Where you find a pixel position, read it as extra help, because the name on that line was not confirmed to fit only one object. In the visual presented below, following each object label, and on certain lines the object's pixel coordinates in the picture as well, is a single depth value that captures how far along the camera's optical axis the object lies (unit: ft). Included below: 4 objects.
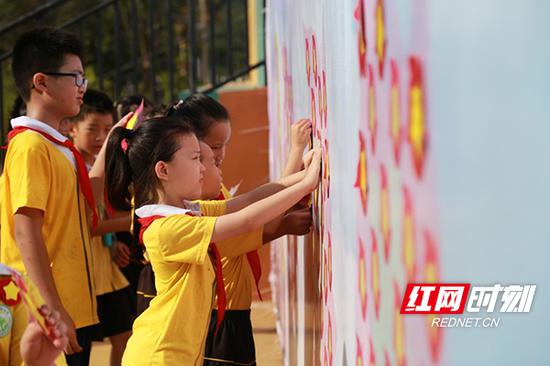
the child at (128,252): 16.88
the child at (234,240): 10.98
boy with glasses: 11.80
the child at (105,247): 15.85
